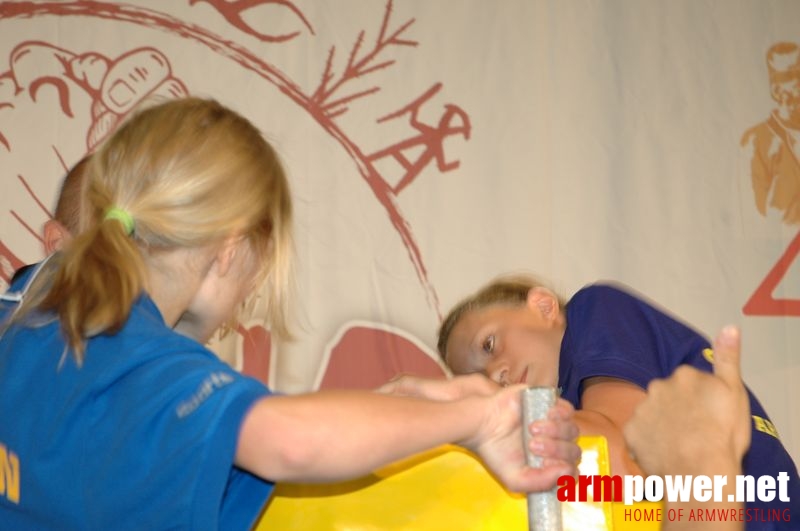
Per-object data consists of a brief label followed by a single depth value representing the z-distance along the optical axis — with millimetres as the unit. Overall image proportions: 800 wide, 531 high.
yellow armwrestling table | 1811
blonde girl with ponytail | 1667
